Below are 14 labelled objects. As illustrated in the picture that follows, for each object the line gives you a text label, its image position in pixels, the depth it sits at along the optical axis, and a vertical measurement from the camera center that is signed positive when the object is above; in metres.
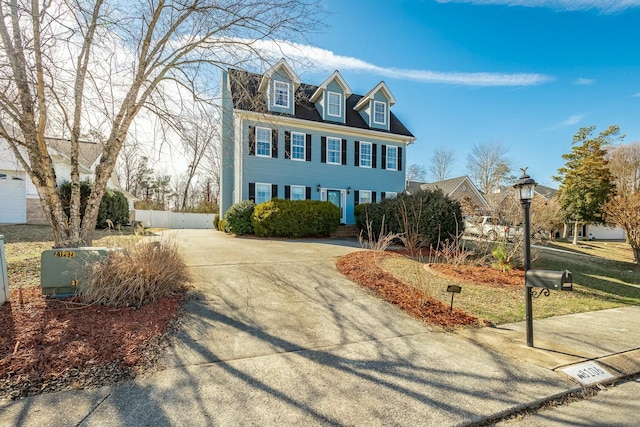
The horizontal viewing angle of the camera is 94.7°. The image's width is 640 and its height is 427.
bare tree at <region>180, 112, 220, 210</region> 7.02 +1.94
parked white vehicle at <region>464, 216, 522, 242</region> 9.00 -0.40
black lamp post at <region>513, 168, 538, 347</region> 3.74 -0.01
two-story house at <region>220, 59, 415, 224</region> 16.00 +3.75
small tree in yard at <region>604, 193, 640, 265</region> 12.11 +0.03
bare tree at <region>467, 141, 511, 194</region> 31.93 +6.14
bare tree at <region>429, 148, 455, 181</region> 38.22 +7.01
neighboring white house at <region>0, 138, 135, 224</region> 14.72 +0.92
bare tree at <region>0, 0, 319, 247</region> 4.87 +2.55
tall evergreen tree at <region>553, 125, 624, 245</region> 21.52 +2.89
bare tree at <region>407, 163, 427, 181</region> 42.76 +6.45
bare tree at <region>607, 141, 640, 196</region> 24.73 +4.44
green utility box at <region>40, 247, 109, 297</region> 4.40 -0.83
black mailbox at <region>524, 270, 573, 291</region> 3.44 -0.76
